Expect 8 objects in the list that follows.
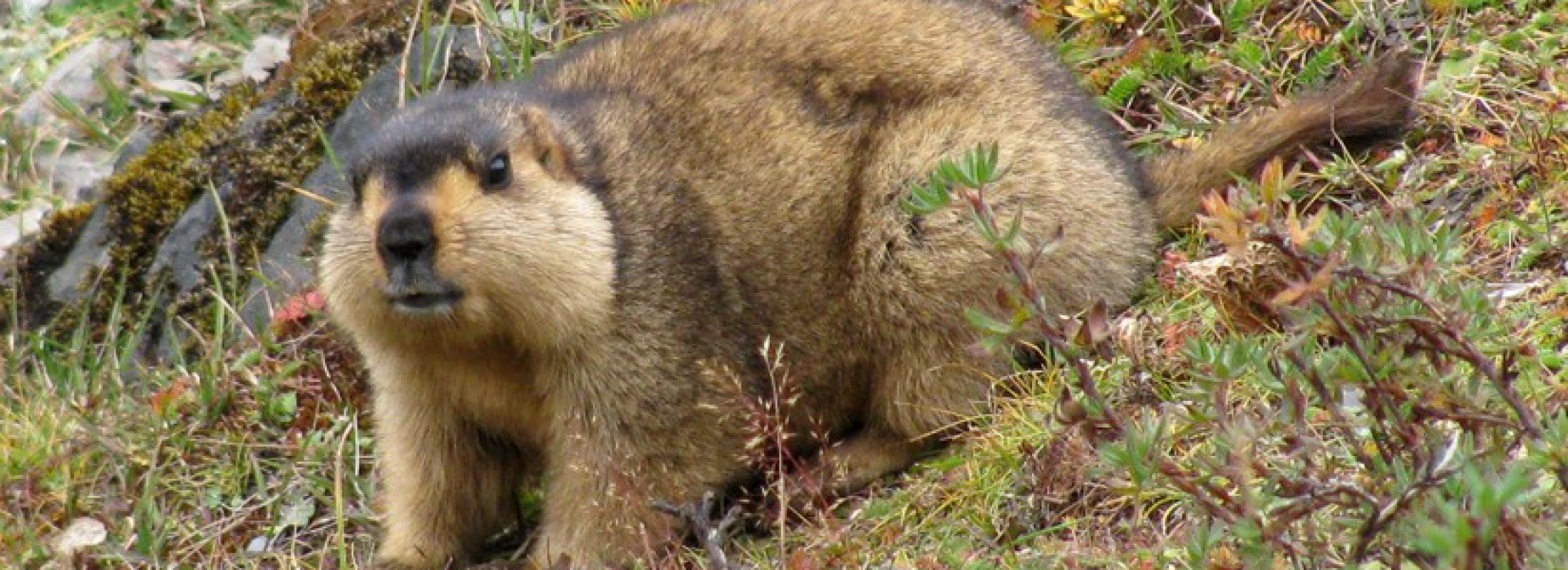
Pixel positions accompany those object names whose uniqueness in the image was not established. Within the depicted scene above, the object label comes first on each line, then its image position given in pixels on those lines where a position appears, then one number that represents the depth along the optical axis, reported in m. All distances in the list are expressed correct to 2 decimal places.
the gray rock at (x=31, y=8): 11.74
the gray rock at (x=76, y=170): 10.51
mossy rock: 8.44
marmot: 5.82
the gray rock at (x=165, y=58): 10.85
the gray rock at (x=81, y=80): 10.95
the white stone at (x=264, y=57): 10.17
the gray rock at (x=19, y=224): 9.79
